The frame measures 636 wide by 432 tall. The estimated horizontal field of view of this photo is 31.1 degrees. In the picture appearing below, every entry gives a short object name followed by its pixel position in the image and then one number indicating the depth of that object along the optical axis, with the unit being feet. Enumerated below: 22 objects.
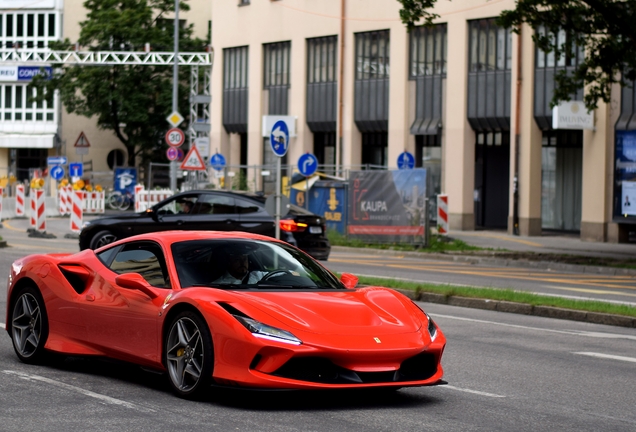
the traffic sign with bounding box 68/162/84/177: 176.45
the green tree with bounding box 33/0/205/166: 204.33
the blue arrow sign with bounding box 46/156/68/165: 197.77
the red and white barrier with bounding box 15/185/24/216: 143.95
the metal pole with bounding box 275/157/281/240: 59.57
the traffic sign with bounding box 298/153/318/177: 102.27
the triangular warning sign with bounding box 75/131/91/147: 163.98
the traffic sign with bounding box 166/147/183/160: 131.64
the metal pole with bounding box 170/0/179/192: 156.25
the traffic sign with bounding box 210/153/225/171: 141.28
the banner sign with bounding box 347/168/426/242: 101.91
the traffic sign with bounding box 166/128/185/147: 124.57
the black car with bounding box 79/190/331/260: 71.82
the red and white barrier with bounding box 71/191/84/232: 111.14
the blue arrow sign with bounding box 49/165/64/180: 168.45
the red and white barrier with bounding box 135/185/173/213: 141.69
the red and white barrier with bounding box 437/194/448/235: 105.19
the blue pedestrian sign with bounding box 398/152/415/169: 122.83
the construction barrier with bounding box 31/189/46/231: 108.37
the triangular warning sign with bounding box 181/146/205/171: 115.03
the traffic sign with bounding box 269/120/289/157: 65.41
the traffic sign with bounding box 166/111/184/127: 133.39
